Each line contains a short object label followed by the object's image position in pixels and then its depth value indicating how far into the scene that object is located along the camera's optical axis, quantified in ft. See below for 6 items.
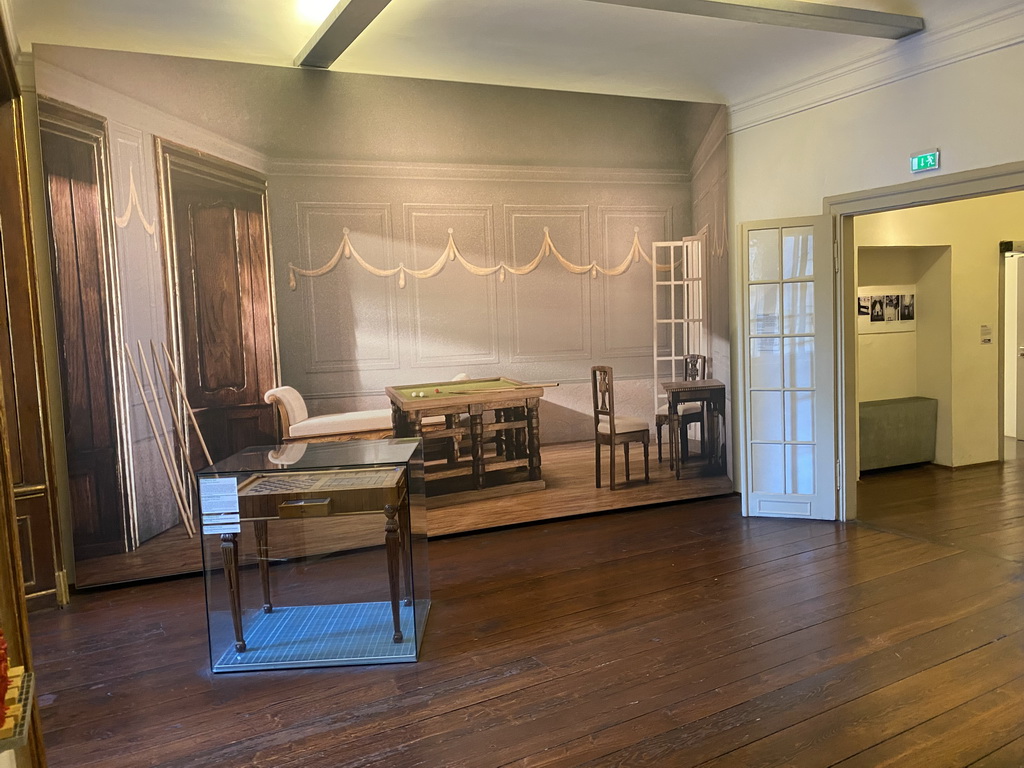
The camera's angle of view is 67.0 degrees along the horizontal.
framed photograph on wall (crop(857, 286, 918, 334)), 23.75
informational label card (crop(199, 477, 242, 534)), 10.93
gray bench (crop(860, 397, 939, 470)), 23.06
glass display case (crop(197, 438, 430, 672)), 11.04
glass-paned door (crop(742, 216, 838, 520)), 17.92
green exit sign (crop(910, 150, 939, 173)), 15.23
